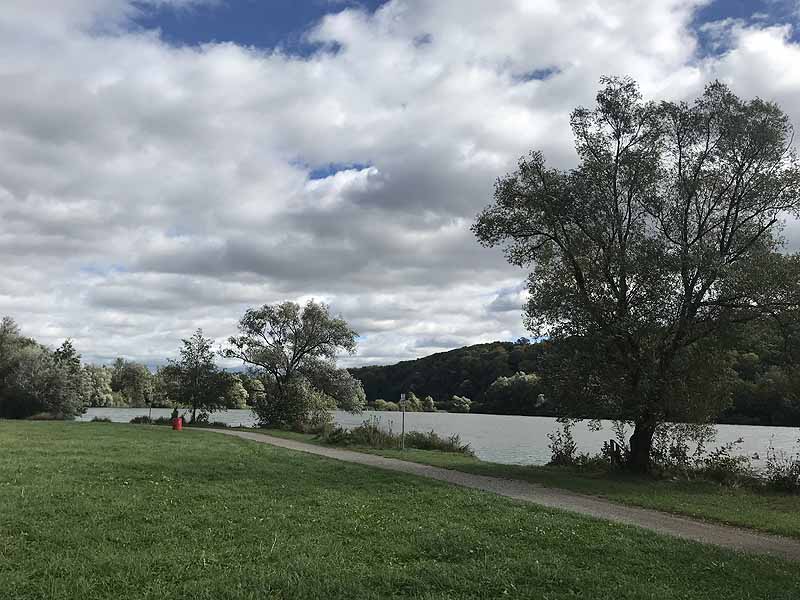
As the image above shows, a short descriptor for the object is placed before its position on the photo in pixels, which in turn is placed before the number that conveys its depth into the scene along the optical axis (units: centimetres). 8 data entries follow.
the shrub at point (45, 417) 4403
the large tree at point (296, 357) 3900
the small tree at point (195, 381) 3950
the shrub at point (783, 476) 1623
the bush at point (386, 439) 2545
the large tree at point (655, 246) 1734
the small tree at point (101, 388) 7912
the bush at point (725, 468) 1759
